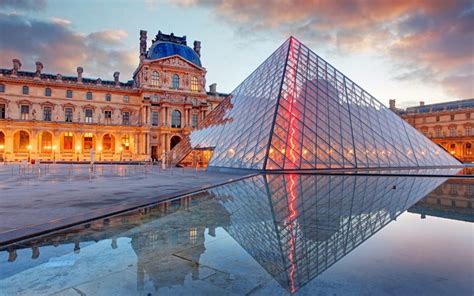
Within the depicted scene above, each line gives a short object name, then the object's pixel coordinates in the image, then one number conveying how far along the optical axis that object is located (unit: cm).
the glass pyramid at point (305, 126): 2147
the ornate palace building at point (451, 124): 6107
